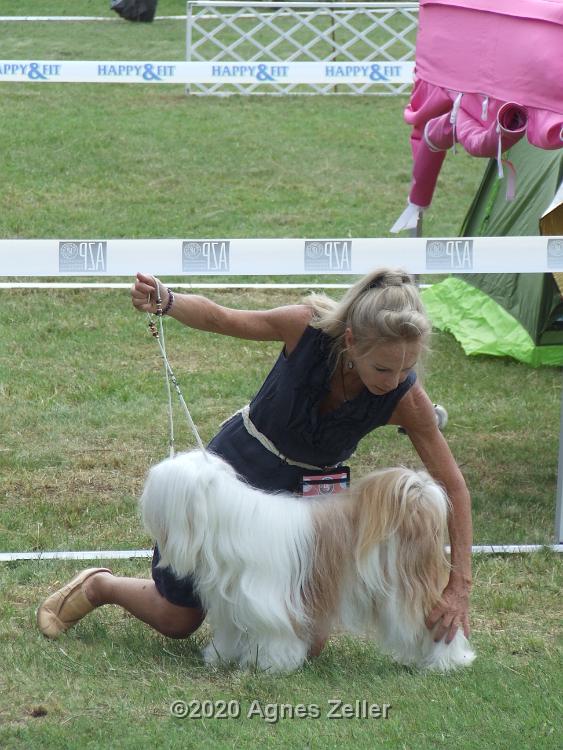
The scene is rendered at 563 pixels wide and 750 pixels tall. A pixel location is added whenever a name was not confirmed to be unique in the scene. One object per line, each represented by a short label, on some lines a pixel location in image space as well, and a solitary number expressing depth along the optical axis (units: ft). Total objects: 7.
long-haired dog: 18.15
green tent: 40.88
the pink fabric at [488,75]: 27.20
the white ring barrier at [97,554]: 25.22
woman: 18.95
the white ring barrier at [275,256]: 24.11
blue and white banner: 61.62
